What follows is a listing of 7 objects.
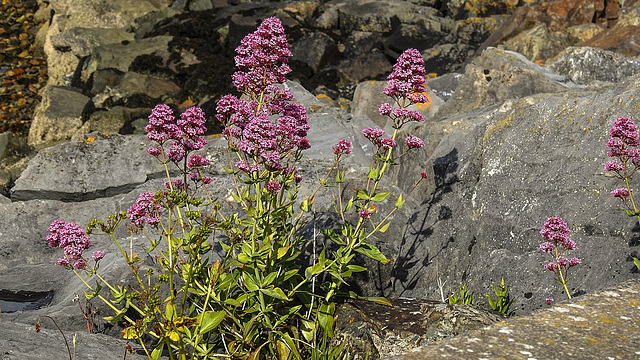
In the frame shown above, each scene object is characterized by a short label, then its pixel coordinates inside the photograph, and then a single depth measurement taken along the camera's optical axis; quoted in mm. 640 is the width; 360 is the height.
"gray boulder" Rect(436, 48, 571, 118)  9734
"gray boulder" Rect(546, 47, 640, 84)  10969
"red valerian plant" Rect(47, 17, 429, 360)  4121
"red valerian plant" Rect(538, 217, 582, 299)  4523
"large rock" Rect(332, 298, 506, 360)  4234
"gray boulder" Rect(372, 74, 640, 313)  5070
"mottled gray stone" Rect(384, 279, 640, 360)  2367
